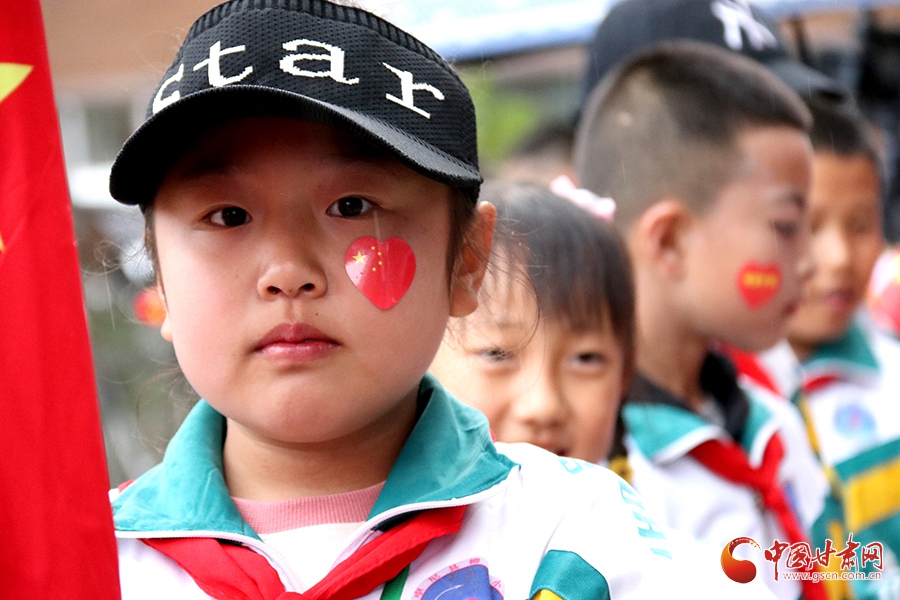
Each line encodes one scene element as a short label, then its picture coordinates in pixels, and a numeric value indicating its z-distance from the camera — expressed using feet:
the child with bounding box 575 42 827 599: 5.17
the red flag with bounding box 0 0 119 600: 3.46
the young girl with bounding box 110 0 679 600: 3.76
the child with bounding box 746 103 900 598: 6.98
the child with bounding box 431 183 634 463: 4.59
